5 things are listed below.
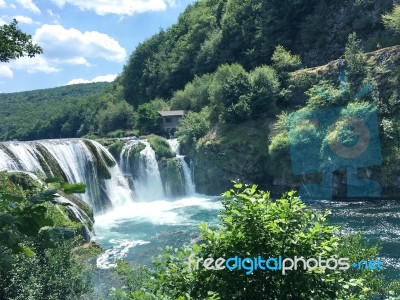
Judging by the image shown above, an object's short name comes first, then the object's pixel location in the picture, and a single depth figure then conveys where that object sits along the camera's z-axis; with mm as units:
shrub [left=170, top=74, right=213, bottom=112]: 42906
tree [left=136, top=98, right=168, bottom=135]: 45781
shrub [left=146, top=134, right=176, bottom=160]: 34028
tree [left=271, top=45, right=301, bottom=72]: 37900
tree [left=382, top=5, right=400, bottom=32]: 31969
